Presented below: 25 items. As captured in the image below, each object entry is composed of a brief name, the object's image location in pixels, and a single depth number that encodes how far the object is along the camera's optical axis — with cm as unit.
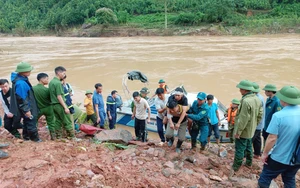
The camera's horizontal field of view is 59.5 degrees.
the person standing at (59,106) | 450
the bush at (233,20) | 4388
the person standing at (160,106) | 502
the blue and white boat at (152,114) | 693
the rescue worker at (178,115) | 445
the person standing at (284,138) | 279
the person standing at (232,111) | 563
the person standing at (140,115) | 566
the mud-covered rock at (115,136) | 504
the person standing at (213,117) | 574
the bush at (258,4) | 5100
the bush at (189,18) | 4766
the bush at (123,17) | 5547
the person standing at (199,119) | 447
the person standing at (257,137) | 452
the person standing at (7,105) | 477
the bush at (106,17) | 5388
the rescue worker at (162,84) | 745
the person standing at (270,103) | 450
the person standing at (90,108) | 701
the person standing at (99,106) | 661
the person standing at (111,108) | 694
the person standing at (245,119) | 372
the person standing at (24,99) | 417
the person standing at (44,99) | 461
